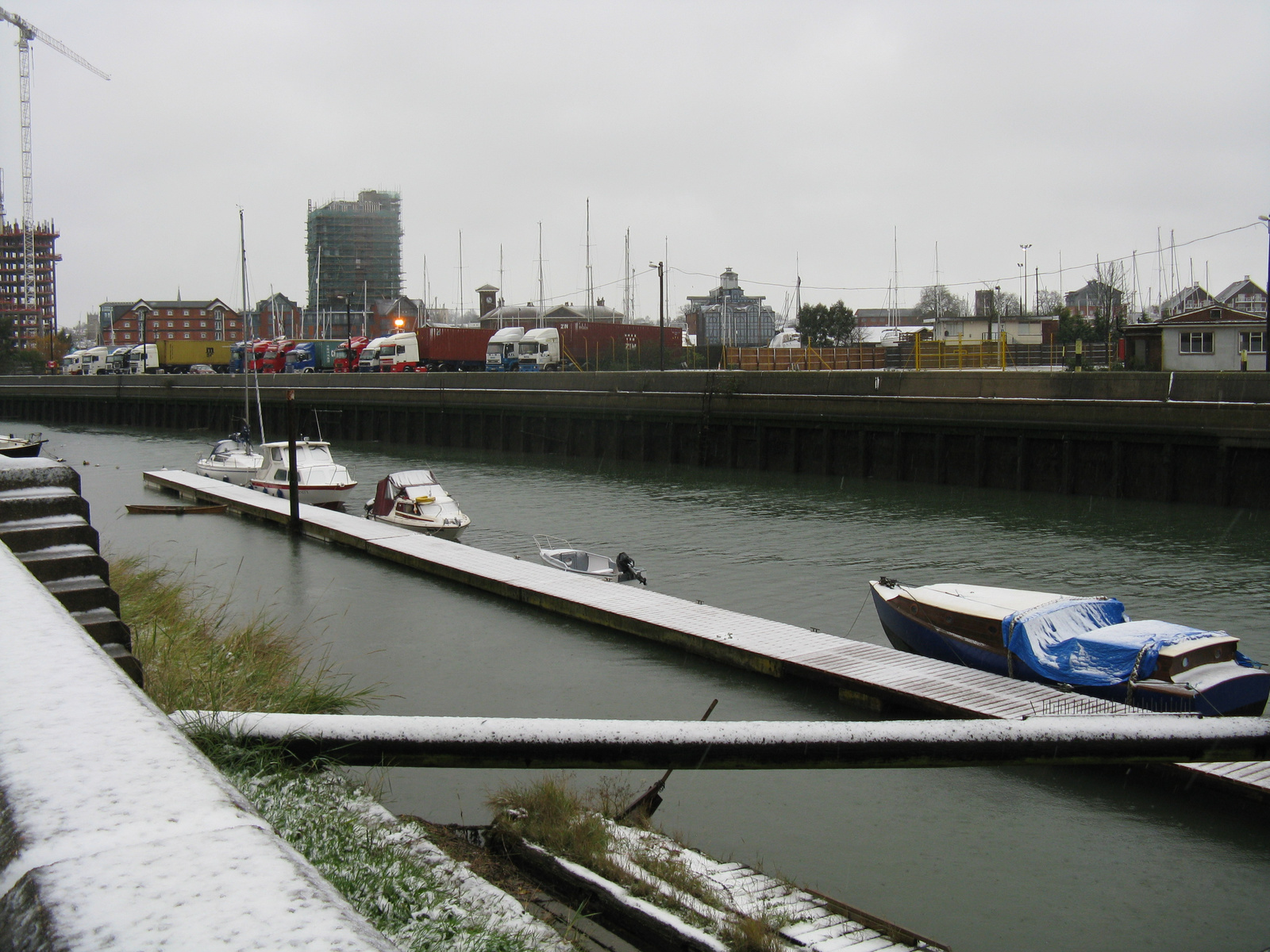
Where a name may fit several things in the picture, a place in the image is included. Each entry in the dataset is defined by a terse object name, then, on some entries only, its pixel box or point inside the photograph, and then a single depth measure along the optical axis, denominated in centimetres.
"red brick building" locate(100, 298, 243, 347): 17288
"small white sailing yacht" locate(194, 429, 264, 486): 4062
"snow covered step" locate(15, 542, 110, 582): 614
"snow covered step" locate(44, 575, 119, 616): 616
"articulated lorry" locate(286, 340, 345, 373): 8631
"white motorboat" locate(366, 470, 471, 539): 2833
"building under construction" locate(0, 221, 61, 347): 18525
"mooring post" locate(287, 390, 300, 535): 2742
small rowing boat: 3241
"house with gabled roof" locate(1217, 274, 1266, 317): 8488
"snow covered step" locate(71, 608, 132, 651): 614
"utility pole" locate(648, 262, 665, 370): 5928
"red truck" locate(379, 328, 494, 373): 7738
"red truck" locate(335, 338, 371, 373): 8375
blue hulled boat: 1262
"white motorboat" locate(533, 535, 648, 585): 2233
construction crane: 15688
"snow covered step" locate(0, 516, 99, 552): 619
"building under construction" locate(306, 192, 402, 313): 18625
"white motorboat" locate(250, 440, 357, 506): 3475
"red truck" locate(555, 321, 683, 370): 7431
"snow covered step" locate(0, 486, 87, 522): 626
